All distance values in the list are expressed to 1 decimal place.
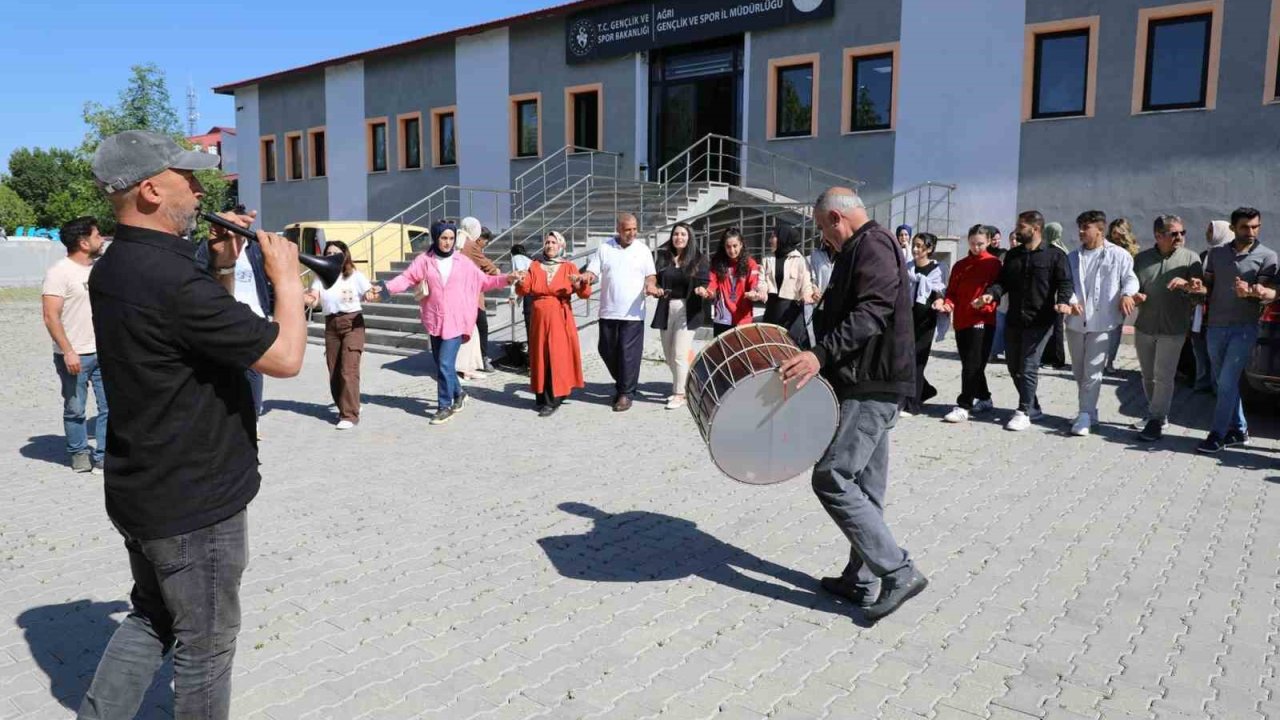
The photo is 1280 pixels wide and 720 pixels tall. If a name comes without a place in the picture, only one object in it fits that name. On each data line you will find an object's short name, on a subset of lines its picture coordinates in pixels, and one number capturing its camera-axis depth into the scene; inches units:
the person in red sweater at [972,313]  335.0
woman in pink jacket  333.7
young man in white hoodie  299.4
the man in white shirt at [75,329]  249.6
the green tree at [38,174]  2517.2
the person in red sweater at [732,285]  354.0
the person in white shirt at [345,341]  330.6
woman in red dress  355.6
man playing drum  153.2
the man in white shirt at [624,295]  358.6
